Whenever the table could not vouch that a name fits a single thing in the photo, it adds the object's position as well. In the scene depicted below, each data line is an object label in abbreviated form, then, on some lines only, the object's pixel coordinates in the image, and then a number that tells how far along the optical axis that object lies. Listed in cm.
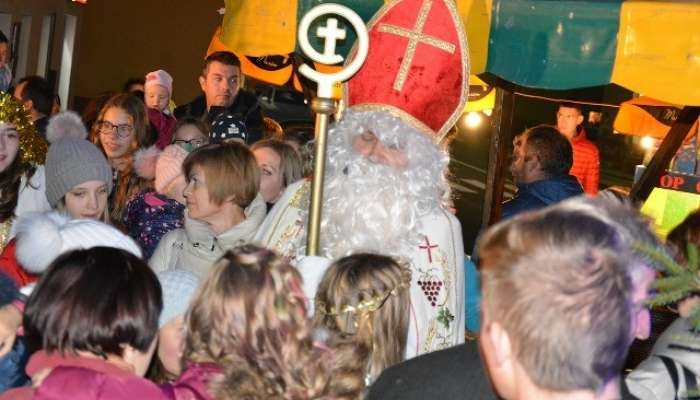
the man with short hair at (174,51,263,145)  827
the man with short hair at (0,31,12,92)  1001
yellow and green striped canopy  583
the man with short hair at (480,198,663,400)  212
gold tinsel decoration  589
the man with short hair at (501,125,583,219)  710
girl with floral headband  352
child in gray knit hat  527
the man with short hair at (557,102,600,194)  1051
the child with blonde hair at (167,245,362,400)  279
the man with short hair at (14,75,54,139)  869
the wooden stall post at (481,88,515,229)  881
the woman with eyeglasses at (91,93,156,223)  697
